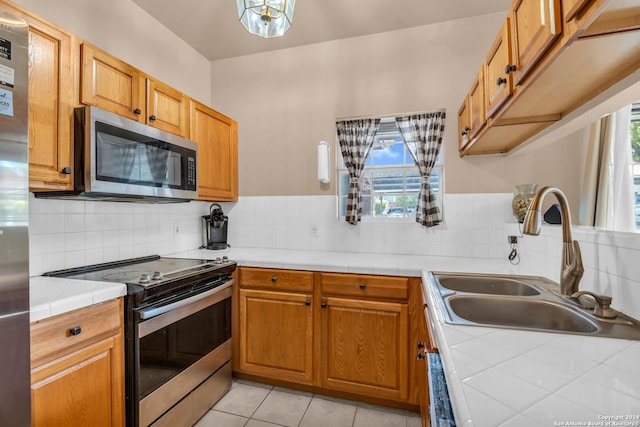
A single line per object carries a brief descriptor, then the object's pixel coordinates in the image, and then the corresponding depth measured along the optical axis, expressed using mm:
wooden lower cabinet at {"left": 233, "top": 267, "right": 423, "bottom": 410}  1865
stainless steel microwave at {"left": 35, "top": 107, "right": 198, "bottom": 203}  1482
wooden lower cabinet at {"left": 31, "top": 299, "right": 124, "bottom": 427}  1098
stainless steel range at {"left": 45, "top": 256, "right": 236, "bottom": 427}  1432
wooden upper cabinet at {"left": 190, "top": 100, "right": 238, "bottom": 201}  2346
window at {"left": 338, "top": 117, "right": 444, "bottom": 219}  2547
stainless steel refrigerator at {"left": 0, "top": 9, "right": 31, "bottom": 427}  889
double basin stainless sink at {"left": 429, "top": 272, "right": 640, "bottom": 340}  930
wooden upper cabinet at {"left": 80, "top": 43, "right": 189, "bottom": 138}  1568
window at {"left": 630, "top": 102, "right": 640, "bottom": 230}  1624
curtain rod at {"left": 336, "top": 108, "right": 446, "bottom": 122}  2412
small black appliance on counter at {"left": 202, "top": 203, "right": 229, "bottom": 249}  2695
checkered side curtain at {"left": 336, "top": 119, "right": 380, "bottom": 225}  2525
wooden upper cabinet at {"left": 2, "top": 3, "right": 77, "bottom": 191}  1321
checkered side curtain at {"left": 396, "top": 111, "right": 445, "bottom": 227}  2338
